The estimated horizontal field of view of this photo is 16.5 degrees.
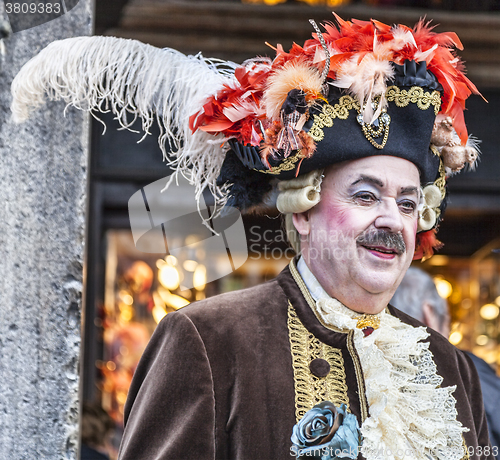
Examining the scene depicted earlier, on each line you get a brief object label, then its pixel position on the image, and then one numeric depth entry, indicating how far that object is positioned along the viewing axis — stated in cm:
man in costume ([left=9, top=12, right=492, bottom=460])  197
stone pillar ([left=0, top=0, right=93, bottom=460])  203
